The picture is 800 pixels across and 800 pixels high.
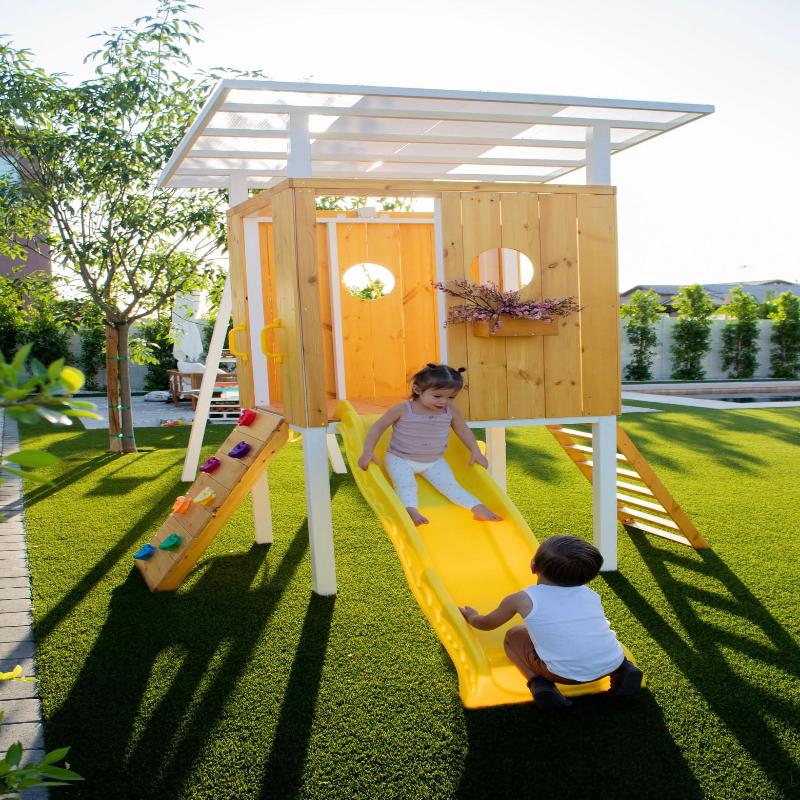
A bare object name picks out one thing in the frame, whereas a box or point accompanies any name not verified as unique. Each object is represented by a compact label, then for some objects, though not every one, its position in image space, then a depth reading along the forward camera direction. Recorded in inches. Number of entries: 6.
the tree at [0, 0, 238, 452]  413.1
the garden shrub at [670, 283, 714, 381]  1039.6
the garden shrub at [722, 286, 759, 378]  1059.9
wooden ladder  237.3
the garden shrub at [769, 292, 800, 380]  1059.9
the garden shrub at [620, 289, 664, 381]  1026.7
